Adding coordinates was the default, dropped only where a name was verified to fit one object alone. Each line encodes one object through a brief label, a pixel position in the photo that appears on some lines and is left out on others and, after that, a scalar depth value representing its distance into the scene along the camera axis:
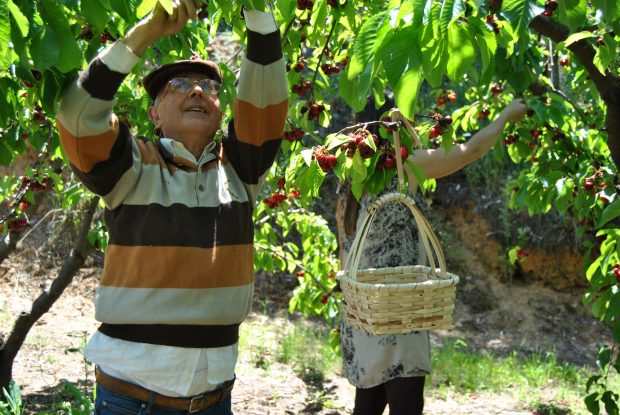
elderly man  1.66
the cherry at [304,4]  2.33
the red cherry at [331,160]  1.94
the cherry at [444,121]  2.17
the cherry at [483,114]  3.82
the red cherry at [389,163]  1.97
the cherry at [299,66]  2.95
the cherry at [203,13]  2.83
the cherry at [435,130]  2.19
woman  2.52
